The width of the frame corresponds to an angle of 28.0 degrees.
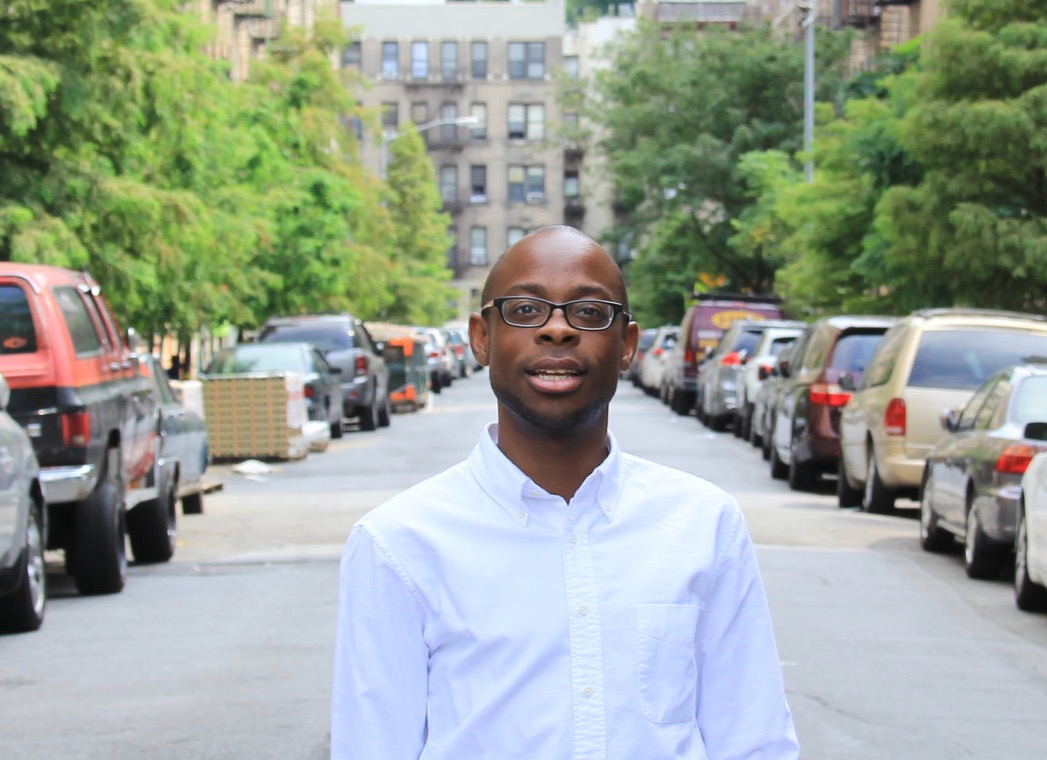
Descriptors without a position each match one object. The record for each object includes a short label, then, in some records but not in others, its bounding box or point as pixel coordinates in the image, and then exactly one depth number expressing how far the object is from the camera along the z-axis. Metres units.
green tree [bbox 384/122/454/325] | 78.06
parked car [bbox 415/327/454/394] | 53.16
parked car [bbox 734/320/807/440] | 28.81
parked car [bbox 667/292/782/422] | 37.81
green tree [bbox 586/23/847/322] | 59.62
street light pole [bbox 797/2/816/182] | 43.81
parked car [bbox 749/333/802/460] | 23.44
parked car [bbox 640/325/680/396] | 47.08
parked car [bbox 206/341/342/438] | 28.14
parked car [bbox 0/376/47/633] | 10.29
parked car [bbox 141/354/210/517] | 15.87
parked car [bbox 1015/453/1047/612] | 11.23
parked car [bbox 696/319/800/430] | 31.62
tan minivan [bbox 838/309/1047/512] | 17.08
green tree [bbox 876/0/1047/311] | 23.84
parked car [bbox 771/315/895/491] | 20.16
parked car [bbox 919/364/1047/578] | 12.64
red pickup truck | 11.77
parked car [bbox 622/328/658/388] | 55.98
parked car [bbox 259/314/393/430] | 31.84
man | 2.90
